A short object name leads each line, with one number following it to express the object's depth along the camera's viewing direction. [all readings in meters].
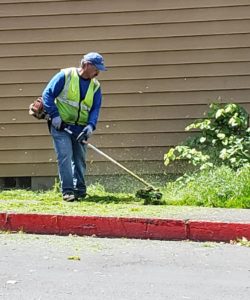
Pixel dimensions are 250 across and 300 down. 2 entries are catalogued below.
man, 9.37
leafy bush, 10.39
